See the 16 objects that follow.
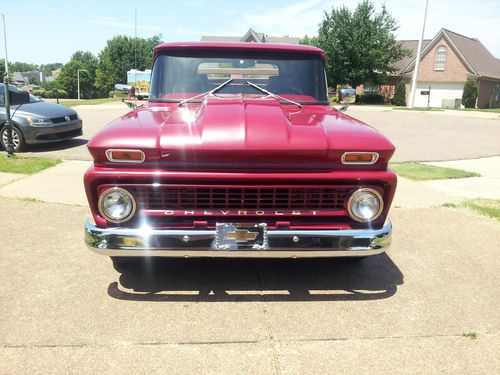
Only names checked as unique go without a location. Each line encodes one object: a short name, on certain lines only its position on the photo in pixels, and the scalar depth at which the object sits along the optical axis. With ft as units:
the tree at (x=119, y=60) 236.02
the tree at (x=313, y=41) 136.21
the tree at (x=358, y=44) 124.88
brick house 129.49
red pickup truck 9.02
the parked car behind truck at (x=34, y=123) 29.99
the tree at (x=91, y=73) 277.23
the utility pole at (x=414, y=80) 101.73
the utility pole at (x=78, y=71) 260.36
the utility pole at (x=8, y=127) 26.50
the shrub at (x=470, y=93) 124.06
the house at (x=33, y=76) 436.84
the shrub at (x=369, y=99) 136.46
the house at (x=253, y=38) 128.77
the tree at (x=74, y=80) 279.69
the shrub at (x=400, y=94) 128.36
